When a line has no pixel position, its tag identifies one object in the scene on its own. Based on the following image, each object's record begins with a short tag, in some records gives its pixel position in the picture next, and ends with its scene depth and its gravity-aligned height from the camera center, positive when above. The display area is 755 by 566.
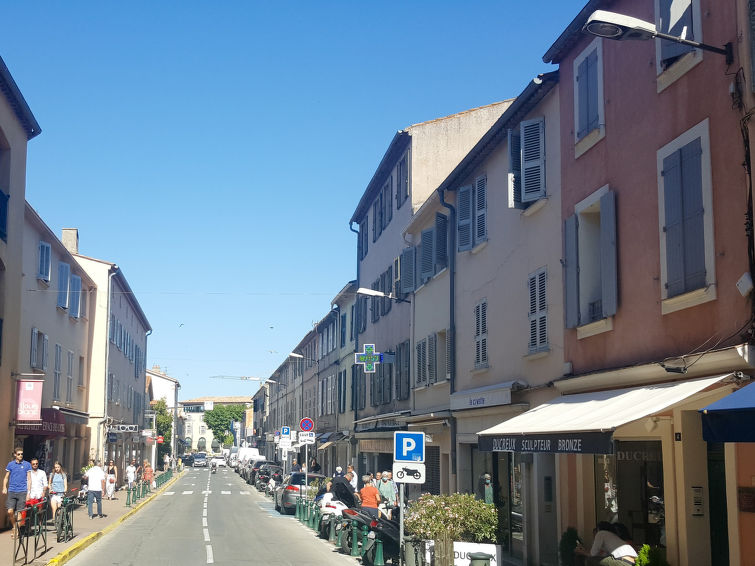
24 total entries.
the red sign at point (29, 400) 22.48 +0.48
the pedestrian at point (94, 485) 27.95 -2.03
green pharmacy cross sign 30.28 +2.07
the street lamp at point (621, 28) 9.06 +3.95
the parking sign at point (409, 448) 15.02 -0.47
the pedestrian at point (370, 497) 21.36 -1.82
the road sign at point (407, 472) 14.88 -0.86
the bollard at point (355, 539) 18.45 -2.44
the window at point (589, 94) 13.74 +5.11
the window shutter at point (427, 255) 24.56 +4.52
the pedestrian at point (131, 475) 36.51 -2.49
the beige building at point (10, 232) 22.02 +4.68
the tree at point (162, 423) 86.00 -0.36
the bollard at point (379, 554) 16.25 -2.41
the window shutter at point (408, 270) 26.93 +4.46
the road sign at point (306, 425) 31.34 -0.19
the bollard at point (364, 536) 17.50 -2.28
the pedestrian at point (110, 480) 37.22 -2.49
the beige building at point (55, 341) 26.42 +2.67
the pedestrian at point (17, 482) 18.86 -1.31
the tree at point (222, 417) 156.12 +0.40
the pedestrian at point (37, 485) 19.22 -1.40
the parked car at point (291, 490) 32.88 -2.59
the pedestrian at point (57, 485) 23.43 -1.73
